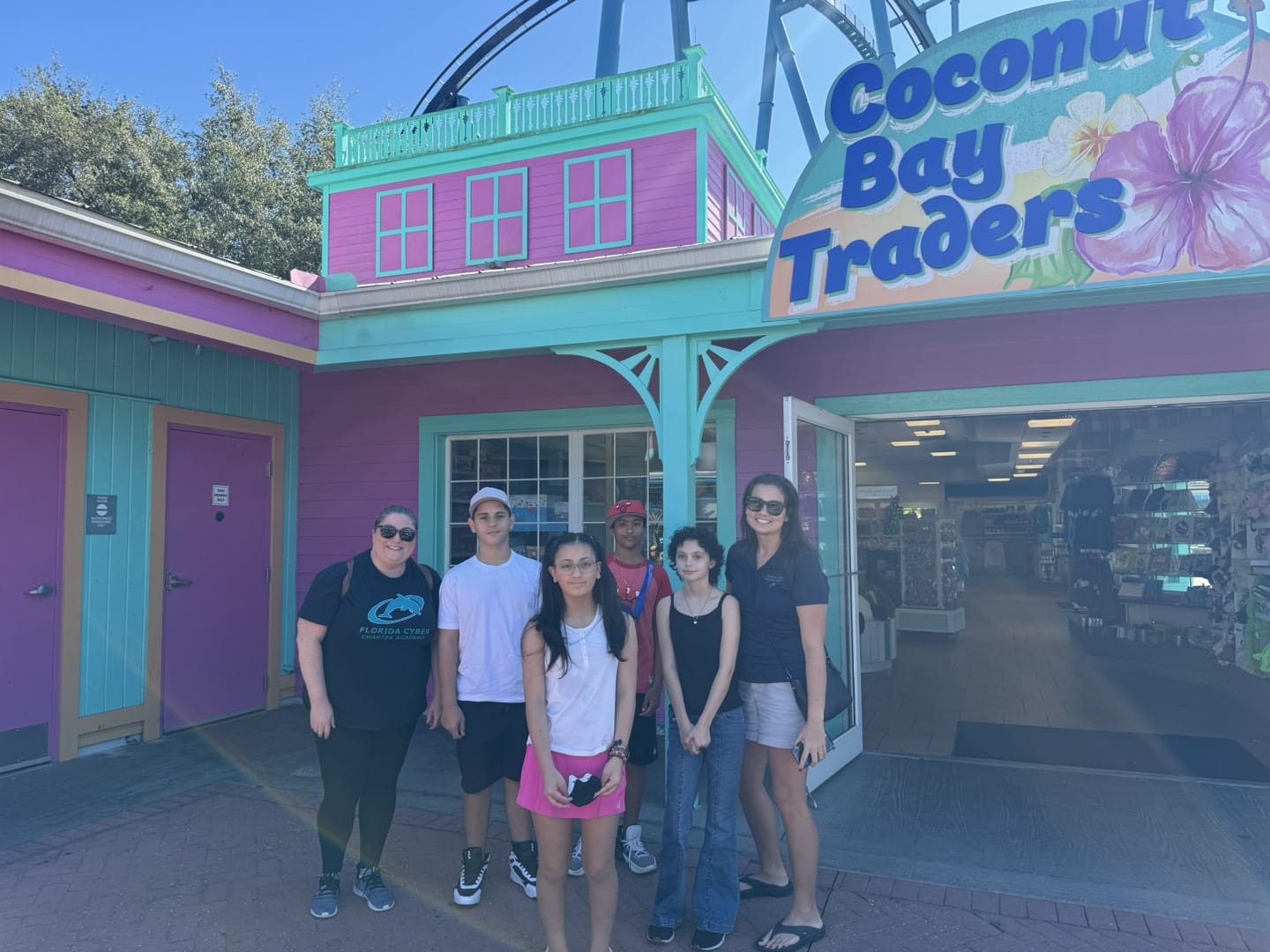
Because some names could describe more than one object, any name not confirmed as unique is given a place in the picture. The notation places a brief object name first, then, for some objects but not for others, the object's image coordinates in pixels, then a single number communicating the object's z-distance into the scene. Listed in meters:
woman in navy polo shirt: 3.07
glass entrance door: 4.91
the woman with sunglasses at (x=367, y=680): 3.26
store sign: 3.67
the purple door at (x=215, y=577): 6.08
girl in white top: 2.74
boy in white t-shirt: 3.36
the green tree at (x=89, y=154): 16.70
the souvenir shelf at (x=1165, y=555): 8.43
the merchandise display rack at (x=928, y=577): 10.95
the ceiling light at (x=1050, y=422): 8.00
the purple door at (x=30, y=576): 5.07
